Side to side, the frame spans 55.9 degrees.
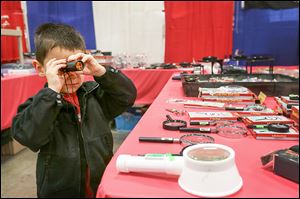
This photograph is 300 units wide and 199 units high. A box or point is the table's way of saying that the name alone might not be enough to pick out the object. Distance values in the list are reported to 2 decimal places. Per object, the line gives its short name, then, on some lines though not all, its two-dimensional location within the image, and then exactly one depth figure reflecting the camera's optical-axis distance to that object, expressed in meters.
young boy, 0.77
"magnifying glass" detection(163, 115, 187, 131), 0.71
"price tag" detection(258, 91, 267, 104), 0.99
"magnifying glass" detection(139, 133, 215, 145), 0.61
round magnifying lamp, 0.39
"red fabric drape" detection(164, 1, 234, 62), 3.36
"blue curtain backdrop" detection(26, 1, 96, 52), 3.73
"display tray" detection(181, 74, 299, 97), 1.10
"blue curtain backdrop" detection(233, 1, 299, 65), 3.31
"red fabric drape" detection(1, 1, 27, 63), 3.59
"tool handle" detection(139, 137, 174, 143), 0.61
